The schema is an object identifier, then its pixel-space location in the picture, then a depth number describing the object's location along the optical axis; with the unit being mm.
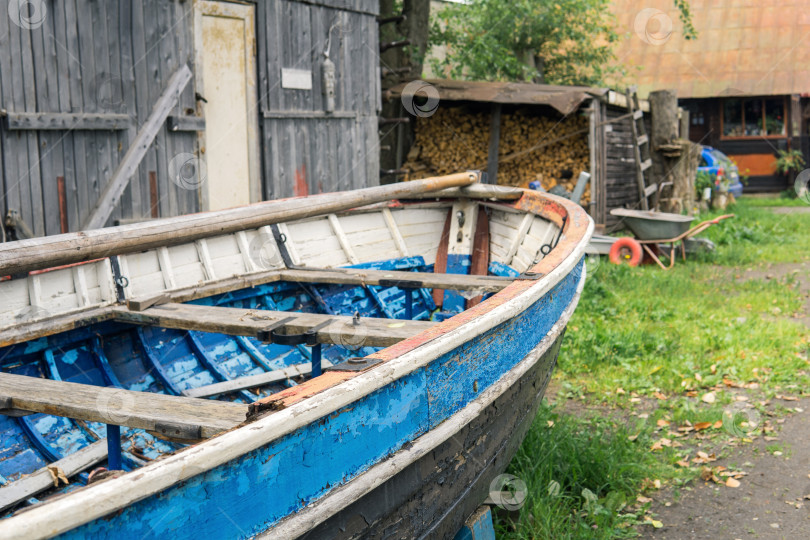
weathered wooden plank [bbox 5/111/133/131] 5852
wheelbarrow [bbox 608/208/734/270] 9508
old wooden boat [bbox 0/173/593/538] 1833
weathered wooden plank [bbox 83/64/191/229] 6457
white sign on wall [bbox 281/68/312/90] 8445
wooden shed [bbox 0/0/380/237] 6035
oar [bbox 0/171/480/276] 2594
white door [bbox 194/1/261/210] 7582
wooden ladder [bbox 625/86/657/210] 12891
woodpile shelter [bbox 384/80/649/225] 11578
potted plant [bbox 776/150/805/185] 19328
